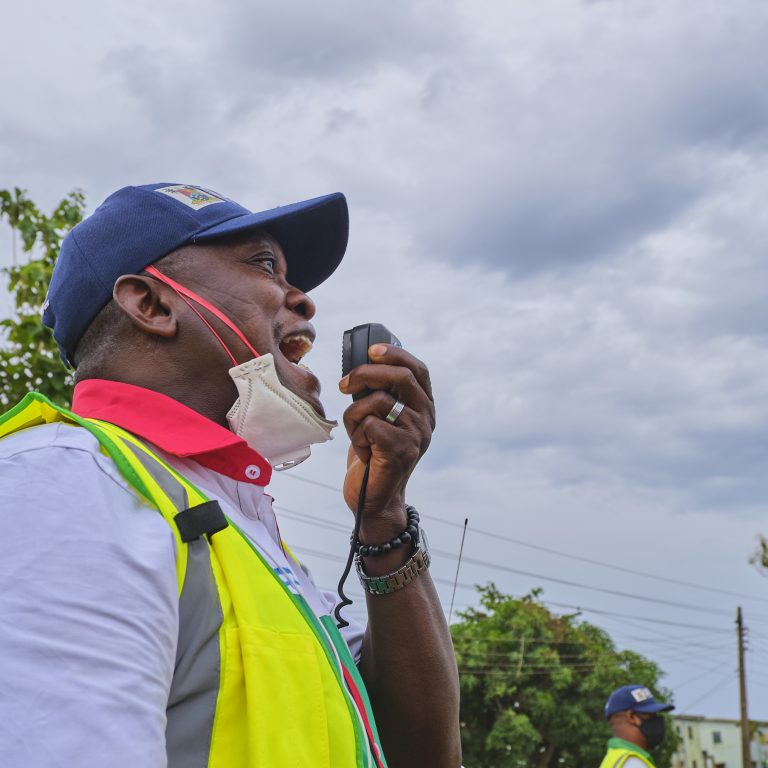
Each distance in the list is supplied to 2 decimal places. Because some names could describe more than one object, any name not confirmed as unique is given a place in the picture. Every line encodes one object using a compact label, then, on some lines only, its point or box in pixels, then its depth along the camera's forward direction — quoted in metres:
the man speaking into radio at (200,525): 1.45
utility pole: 31.55
